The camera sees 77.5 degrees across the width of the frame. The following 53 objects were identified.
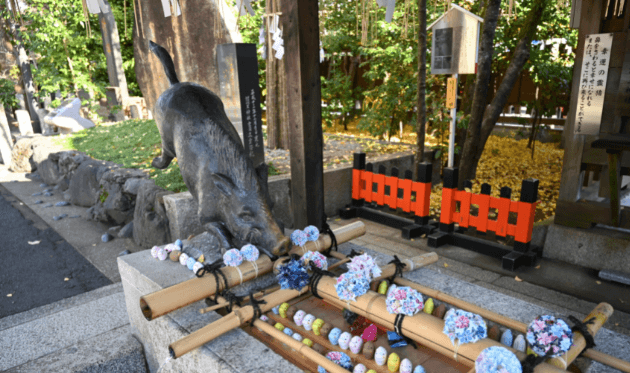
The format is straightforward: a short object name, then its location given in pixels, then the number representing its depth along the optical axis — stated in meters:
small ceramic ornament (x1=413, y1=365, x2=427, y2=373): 2.06
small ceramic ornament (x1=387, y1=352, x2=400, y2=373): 2.10
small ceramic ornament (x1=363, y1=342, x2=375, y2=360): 2.22
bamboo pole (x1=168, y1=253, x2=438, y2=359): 1.96
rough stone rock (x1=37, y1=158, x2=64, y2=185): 9.12
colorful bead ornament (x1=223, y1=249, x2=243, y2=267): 2.62
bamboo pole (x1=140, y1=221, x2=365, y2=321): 2.20
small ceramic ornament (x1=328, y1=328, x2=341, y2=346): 2.33
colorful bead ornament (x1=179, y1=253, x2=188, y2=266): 2.98
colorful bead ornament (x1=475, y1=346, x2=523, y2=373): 1.60
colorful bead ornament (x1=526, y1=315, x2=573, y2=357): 1.73
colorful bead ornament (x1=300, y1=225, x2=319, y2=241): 3.02
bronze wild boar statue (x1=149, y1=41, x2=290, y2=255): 2.77
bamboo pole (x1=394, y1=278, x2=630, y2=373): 1.78
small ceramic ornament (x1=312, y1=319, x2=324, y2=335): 2.43
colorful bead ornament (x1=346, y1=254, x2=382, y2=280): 2.43
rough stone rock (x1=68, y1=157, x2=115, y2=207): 7.31
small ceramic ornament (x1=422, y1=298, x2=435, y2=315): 2.45
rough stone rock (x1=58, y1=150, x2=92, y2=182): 8.17
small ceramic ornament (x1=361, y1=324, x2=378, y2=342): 2.38
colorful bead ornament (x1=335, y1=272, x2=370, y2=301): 2.29
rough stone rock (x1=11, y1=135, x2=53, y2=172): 10.67
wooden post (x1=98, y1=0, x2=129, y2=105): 10.47
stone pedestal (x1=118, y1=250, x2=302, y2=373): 2.02
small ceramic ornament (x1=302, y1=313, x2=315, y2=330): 2.48
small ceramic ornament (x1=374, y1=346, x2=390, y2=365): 2.15
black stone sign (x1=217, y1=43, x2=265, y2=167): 5.10
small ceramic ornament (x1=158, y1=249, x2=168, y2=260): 3.07
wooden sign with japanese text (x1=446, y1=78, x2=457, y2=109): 5.62
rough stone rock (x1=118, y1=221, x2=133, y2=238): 6.08
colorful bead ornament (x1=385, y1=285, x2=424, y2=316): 2.09
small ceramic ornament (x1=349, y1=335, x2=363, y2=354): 2.25
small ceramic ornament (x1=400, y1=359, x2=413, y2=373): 2.06
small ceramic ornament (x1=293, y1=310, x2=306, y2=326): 2.54
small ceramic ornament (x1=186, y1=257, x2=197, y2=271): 2.91
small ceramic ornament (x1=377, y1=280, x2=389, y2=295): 2.64
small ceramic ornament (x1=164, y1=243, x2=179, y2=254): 3.12
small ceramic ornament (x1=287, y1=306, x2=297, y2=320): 2.65
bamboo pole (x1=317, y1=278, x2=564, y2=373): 1.86
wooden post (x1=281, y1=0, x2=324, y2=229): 3.75
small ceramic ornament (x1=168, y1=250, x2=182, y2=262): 3.05
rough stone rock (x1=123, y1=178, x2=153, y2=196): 6.07
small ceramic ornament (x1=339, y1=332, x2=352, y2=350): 2.28
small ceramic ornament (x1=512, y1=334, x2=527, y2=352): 2.11
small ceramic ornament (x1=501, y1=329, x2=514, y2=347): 2.18
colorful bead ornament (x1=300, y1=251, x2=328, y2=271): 2.68
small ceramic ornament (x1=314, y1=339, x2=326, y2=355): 2.29
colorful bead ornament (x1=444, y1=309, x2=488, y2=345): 1.86
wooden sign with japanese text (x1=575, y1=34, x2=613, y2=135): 3.93
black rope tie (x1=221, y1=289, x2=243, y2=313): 2.46
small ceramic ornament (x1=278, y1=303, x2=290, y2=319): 2.67
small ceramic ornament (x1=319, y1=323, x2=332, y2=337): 2.41
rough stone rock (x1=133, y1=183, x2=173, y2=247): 5.11
